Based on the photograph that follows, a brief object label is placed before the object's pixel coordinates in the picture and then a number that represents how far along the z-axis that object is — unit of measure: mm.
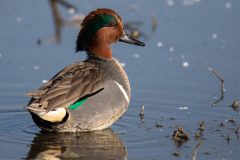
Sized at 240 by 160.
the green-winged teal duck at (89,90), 7844
